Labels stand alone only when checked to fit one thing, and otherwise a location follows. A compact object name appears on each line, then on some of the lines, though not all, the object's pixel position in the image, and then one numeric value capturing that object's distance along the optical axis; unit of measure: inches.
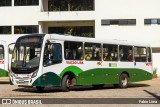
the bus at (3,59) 1051.3
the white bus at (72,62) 823.1
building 1577.3
